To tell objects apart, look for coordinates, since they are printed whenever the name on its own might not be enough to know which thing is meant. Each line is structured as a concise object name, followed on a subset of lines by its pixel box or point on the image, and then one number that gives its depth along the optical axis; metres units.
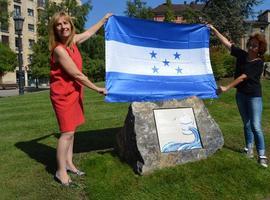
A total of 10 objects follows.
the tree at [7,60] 25.15
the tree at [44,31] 19.83
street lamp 10.99
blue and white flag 3.03
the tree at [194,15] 15.01
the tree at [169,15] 32.76
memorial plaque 2.98
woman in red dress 2.61
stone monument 2.86
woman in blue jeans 3.02
